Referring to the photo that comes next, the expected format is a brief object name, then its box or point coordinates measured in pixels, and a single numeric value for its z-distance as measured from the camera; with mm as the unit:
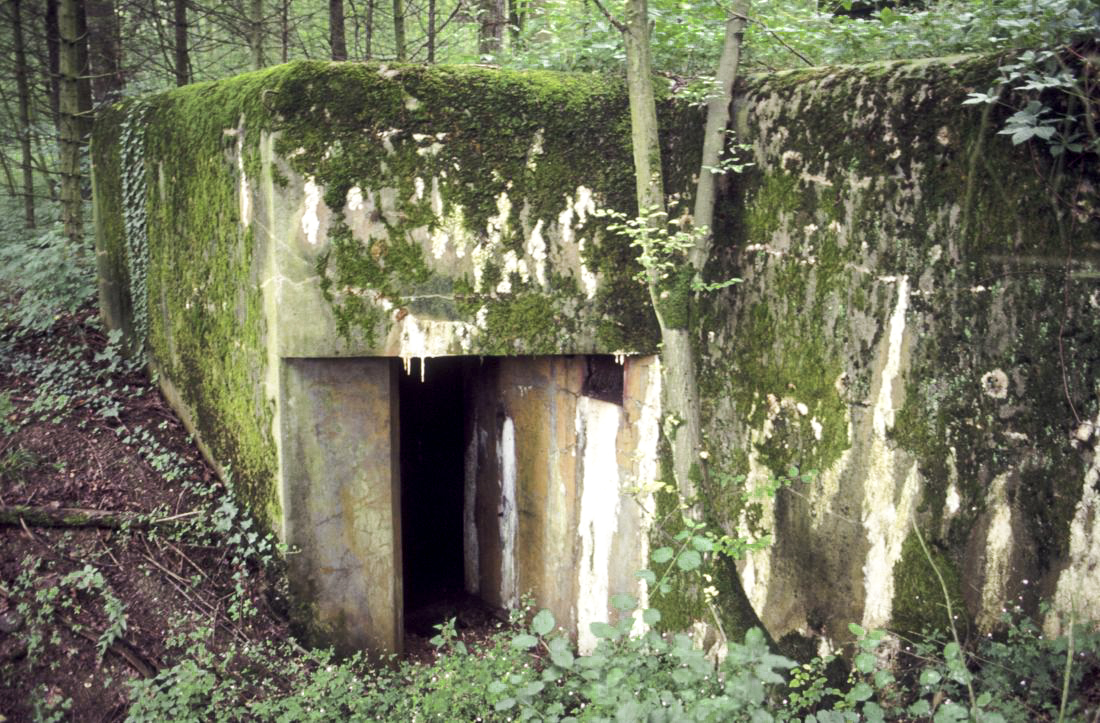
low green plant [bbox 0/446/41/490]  5059
